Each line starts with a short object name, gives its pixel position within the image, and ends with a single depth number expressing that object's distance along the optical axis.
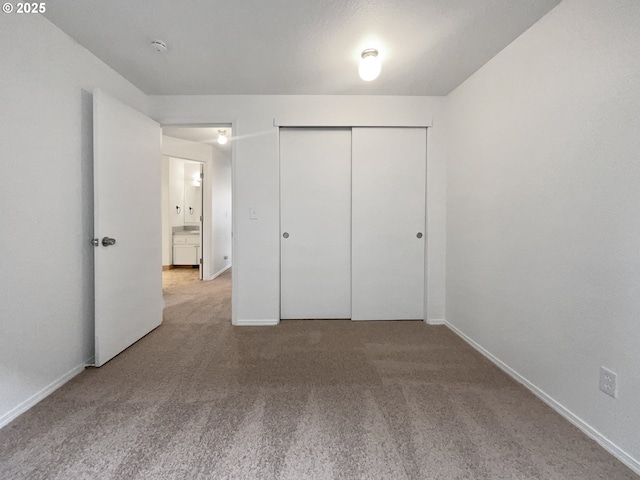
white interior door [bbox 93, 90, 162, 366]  1.97
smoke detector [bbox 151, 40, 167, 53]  1.90
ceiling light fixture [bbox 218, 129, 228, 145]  4.08
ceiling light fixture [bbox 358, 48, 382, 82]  1.97
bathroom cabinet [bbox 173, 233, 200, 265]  5.89
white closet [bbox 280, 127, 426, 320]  2.86
